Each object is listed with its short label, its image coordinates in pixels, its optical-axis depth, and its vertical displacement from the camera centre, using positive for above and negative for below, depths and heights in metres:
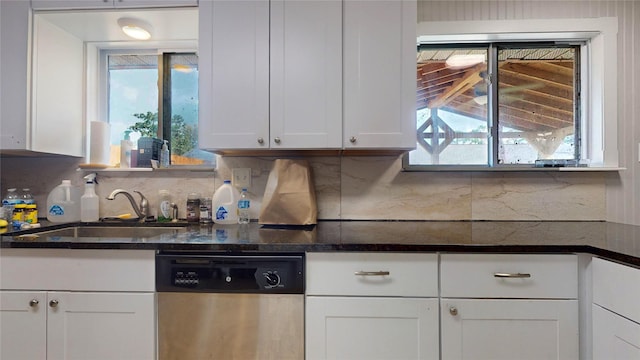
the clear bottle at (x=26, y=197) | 1.77 -0.08
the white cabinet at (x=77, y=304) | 1.24 -0.48
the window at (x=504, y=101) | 1.84 +0.49
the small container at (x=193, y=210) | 1.83 -0.15
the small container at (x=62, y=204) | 1.83 -0.12
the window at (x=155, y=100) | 2.00 +0.54
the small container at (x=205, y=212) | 1.82 -0.17
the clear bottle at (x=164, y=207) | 1.85 -0.14
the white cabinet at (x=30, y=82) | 1.57 +0.52
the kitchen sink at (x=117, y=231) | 1.78 -0.27
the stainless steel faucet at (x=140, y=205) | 1.86 -0.13
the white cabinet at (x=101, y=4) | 1.59 +0.91
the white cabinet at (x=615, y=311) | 1.01 -0.43
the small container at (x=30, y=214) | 1.73 -0.17
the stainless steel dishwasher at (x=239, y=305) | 1.20 -0.47
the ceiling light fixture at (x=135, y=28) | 1.72 +0.87
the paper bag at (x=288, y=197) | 1.65 -0.07
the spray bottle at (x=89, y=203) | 1.86 -0.12
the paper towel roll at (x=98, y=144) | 1.89 +0.24
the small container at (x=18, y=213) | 1.69 -0.16
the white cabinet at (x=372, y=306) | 1.19 -0.47
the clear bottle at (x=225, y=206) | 1.75 -0.13
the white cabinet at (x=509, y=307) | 1.18 -0.46
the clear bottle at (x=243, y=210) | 1.77 -0.15
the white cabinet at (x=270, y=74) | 1.52 +0.53
